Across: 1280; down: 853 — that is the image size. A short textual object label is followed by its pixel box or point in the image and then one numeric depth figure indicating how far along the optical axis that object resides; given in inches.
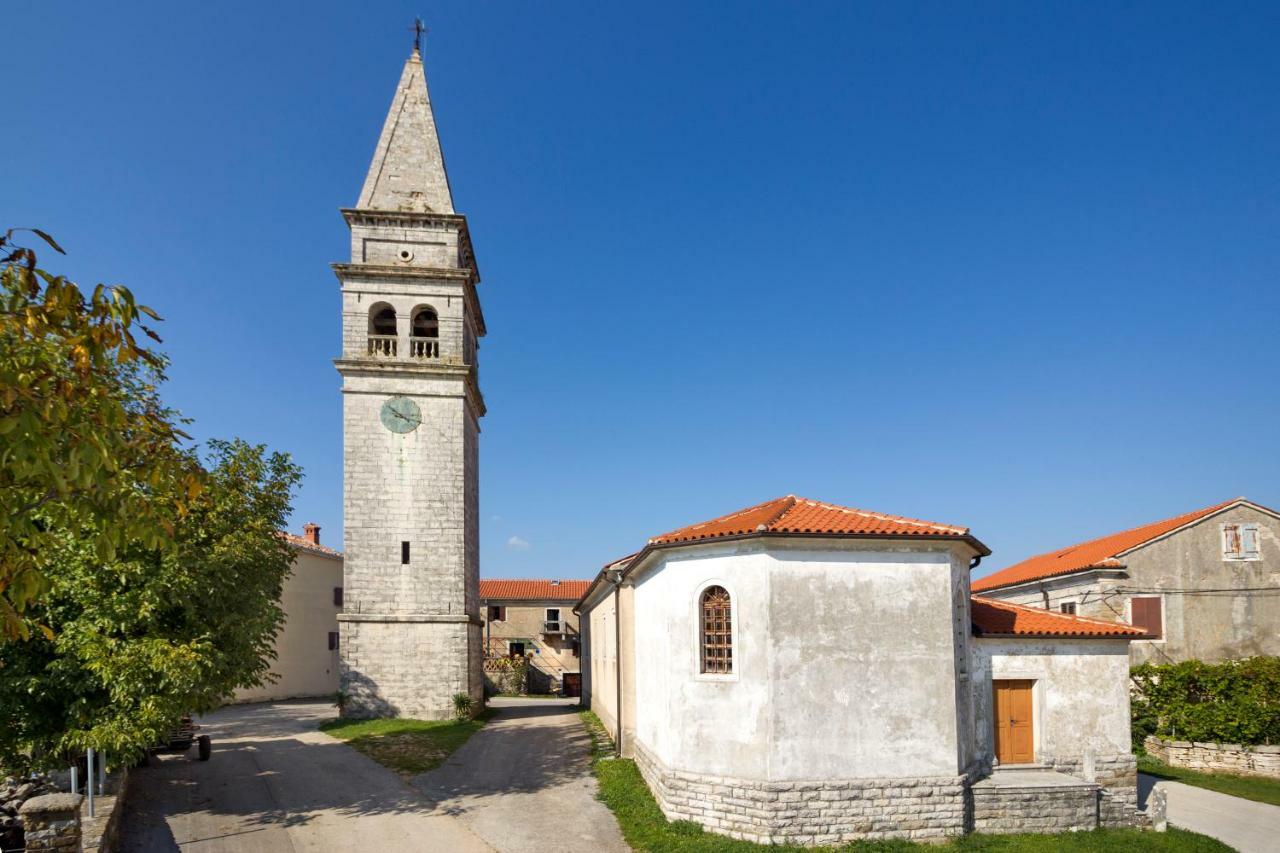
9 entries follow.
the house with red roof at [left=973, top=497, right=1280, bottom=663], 960.3
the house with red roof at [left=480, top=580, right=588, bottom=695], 1763.0
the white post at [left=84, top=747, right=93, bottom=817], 466.9
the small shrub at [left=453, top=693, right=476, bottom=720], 992.2
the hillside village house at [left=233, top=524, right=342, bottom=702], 1435.8
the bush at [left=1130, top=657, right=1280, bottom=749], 832.9
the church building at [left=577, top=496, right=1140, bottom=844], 512.7
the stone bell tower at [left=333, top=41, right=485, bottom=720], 997.2
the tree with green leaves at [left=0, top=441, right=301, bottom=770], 480.7
